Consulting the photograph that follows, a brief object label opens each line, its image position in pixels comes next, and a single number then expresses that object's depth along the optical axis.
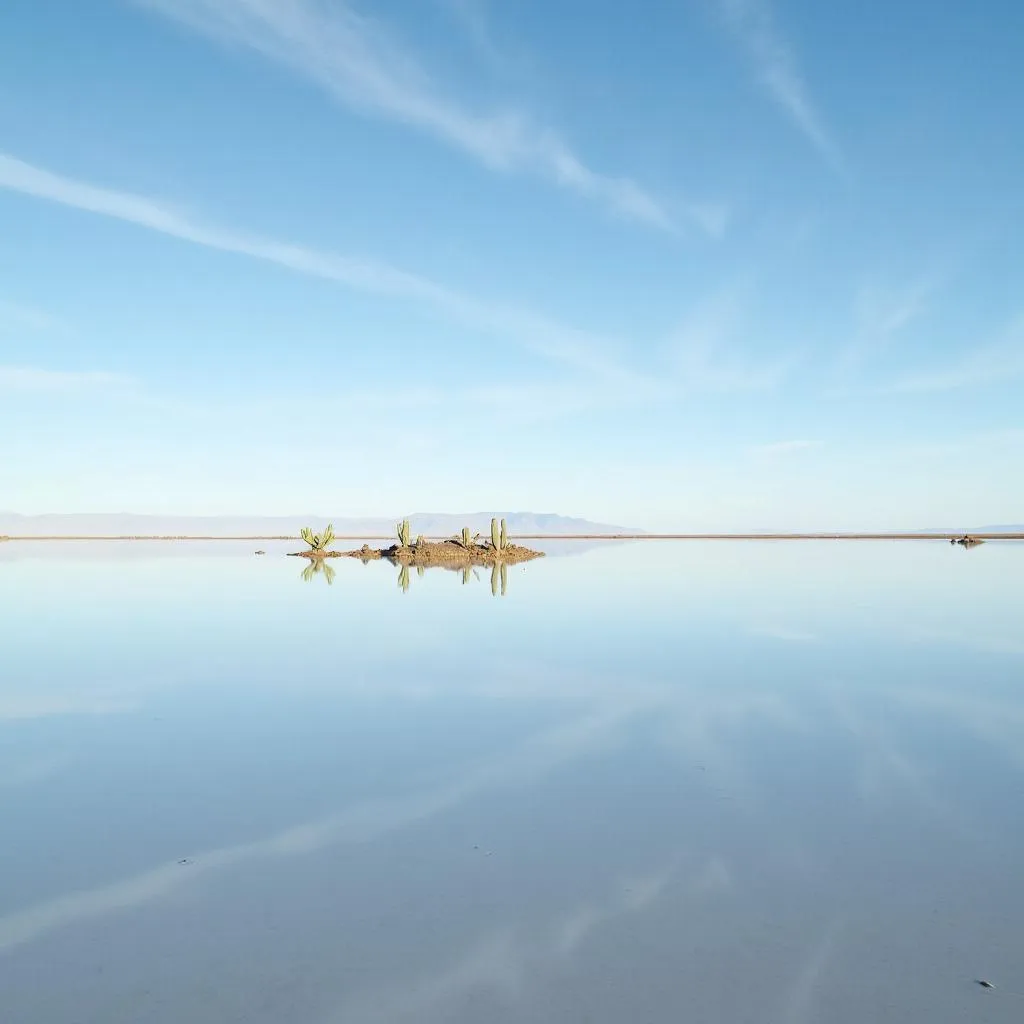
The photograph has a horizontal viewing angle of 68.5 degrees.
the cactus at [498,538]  54.71
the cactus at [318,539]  64.88
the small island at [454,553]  52.76
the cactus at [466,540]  56.00
